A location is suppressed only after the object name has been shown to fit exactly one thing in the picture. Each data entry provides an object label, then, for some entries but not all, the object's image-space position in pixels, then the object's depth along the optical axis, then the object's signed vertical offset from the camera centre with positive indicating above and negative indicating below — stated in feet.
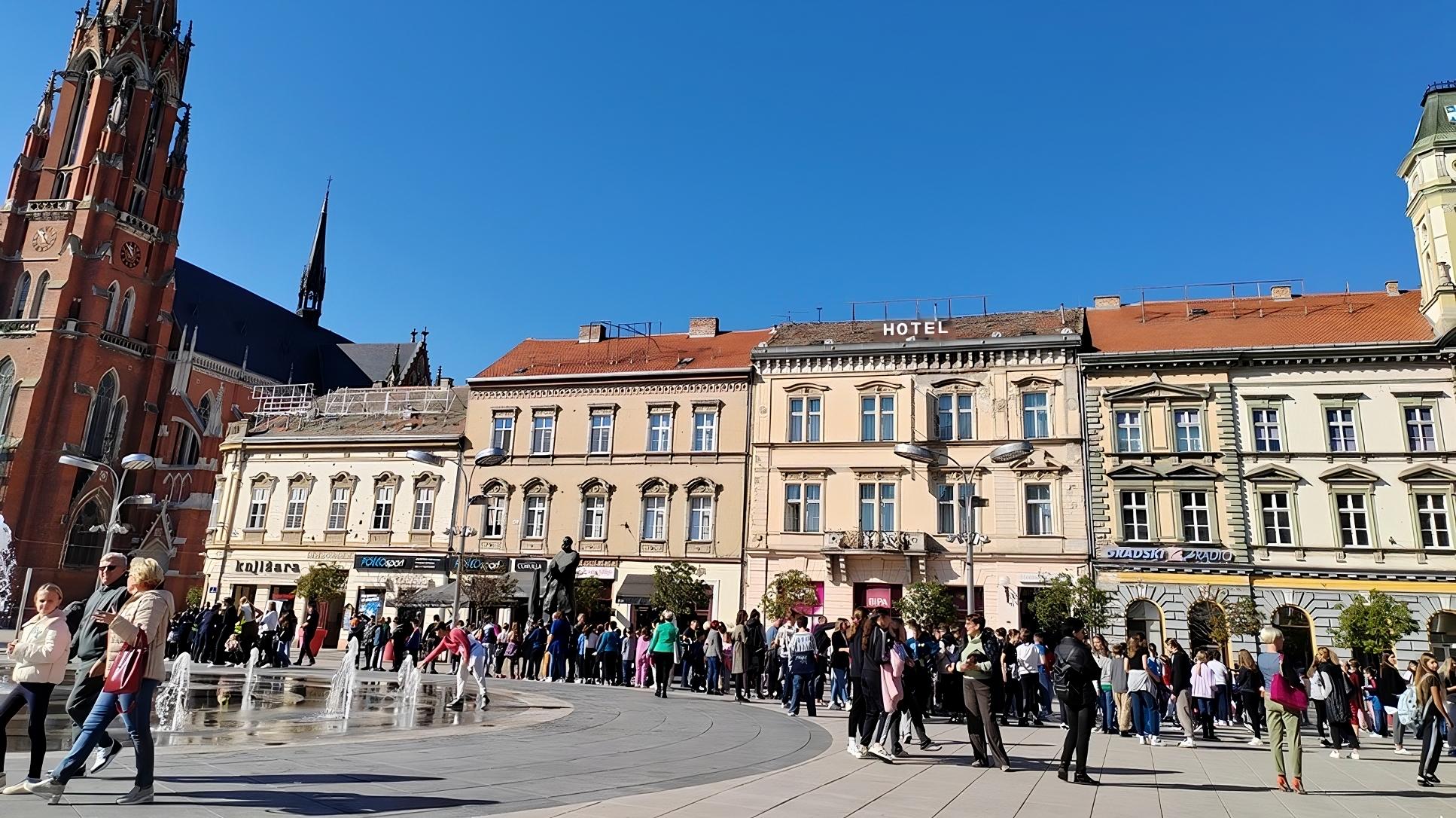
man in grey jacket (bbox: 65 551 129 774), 23.79 -1.89
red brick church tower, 177.27 +65.66
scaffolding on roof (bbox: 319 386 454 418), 156.04 +33.27
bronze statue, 74.38 +1.95
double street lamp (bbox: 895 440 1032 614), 80.53 +15.87
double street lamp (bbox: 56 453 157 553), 112.06 +15.33
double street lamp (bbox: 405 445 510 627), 96.63 +15.37
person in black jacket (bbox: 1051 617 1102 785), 33.17 -2.45
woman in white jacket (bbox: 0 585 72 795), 22.39 -2.07
